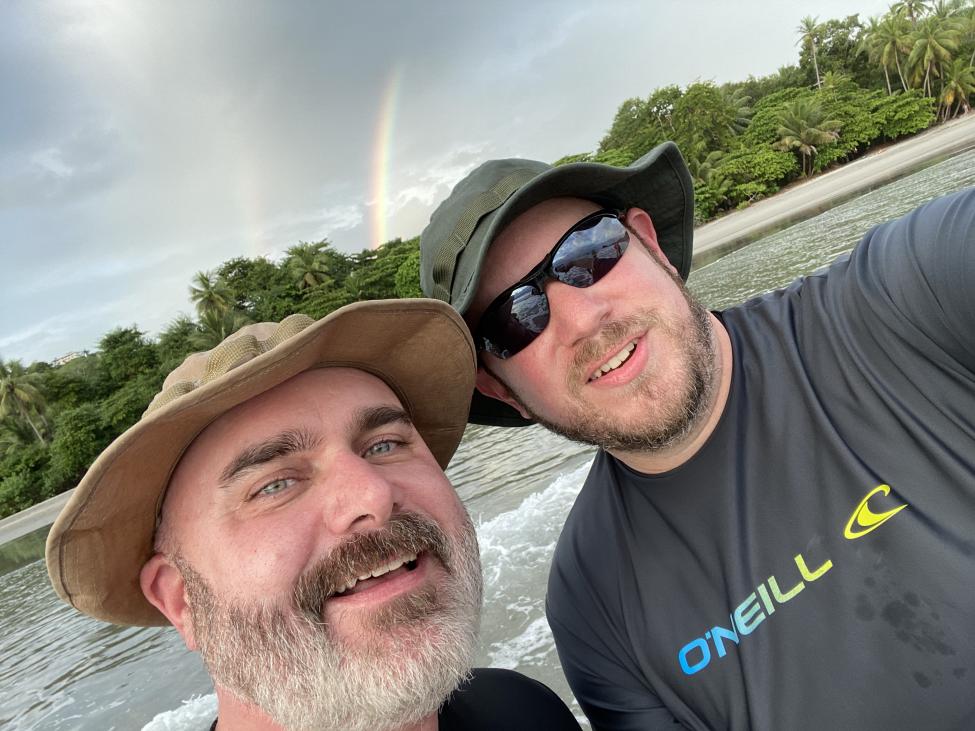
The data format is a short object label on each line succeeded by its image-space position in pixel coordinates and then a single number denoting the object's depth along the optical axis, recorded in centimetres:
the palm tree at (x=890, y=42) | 4788
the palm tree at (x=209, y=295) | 4725
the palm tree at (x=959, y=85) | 4384
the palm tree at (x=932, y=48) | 4634
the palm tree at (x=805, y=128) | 4191
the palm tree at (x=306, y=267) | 4812
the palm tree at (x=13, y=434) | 4150
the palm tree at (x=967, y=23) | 4747
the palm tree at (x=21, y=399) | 4206
